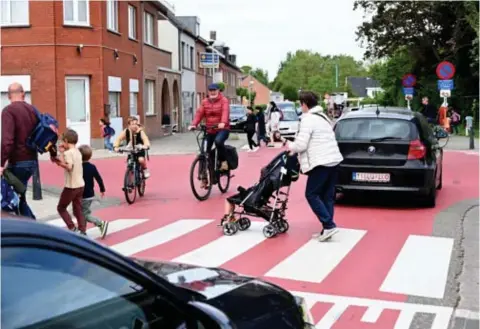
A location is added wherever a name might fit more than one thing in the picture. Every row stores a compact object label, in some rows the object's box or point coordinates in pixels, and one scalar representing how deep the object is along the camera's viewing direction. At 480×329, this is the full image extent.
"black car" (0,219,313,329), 2.23
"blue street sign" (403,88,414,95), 34.12
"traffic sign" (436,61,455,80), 25.92
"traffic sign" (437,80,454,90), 26.11
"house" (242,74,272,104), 143.75
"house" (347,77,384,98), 147.24
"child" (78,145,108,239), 9.28
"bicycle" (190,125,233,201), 12.39
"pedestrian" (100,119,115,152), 26.78
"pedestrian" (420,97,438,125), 27.41
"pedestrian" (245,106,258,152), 27.41
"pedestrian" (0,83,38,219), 7.95
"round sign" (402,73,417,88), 32.94
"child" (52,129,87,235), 8.76
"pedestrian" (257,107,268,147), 29.92
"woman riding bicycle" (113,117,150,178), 13.16
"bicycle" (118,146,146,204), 12.59
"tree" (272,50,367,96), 136.98
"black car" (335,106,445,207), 11.39
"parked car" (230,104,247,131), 40.88
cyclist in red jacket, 12.51
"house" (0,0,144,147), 26.12
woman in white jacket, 8.74
